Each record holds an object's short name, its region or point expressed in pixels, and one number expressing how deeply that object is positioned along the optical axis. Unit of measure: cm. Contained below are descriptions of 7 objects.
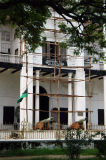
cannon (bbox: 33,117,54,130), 2117
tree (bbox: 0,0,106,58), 720
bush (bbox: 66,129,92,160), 1191
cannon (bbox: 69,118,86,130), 2195
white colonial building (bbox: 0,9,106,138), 2256
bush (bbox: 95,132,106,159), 1136
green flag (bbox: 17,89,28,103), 2073
